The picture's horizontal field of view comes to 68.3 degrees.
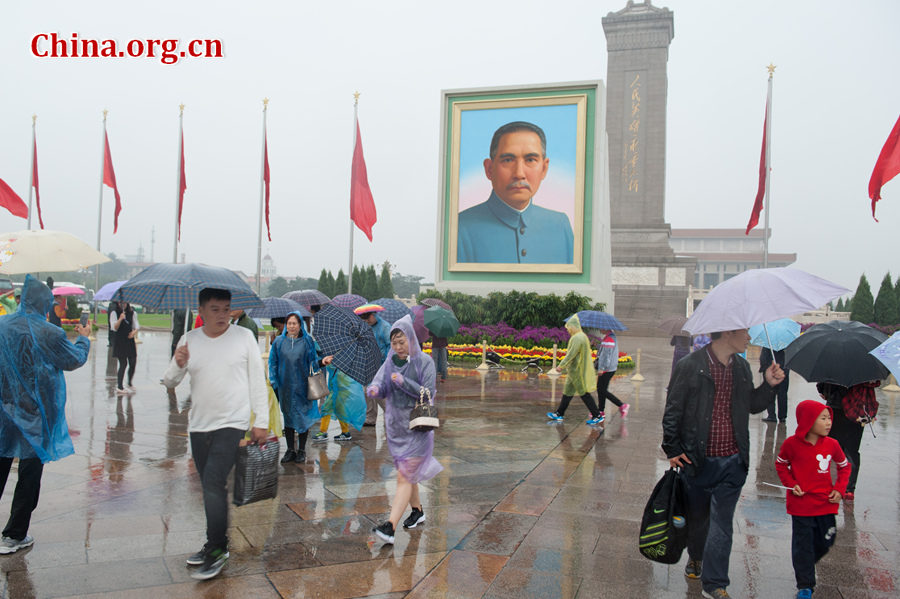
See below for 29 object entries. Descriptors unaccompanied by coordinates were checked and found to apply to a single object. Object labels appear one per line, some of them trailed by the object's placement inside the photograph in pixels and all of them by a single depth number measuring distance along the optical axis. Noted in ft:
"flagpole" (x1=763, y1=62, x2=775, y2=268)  67.56
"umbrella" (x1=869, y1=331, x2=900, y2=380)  14.79
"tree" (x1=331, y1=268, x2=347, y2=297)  140.05
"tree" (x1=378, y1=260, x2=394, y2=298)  141.69
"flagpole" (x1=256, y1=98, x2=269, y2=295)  76.38
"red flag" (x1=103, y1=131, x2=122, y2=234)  77.61
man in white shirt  12.73
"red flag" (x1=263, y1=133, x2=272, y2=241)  76.07
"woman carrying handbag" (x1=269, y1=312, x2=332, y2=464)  22.02
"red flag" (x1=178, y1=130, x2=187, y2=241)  78.38
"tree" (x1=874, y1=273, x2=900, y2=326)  116.98
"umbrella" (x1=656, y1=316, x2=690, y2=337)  34.53
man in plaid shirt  12.28
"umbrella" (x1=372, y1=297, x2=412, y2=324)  29.48
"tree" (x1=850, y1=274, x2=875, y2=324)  122.31
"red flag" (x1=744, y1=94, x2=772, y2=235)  67.05
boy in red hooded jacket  12.30
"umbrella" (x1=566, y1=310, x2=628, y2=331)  32.17
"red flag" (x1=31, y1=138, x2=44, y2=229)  78.07
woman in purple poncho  15.26
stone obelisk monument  133.59
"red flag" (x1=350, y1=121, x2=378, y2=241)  68.49
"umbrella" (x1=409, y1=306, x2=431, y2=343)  35.23
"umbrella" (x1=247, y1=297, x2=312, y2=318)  24.77
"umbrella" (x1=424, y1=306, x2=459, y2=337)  37.88
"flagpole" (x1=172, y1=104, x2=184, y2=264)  77.41
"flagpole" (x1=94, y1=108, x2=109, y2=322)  77.19
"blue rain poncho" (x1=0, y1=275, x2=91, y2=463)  13.30
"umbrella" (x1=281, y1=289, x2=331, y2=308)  29.68
